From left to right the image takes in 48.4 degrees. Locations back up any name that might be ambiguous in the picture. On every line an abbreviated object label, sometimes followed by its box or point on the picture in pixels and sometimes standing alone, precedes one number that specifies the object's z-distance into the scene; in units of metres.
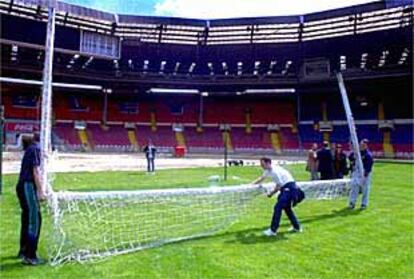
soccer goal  6.90
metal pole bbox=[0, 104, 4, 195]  12.64
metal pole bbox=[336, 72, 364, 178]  11.95
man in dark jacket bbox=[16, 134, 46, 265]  6.43
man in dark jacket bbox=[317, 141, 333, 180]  14.19
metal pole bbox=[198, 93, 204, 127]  62.22
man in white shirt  8.55
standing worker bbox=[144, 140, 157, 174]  25.19
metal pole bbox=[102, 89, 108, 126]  61.19
